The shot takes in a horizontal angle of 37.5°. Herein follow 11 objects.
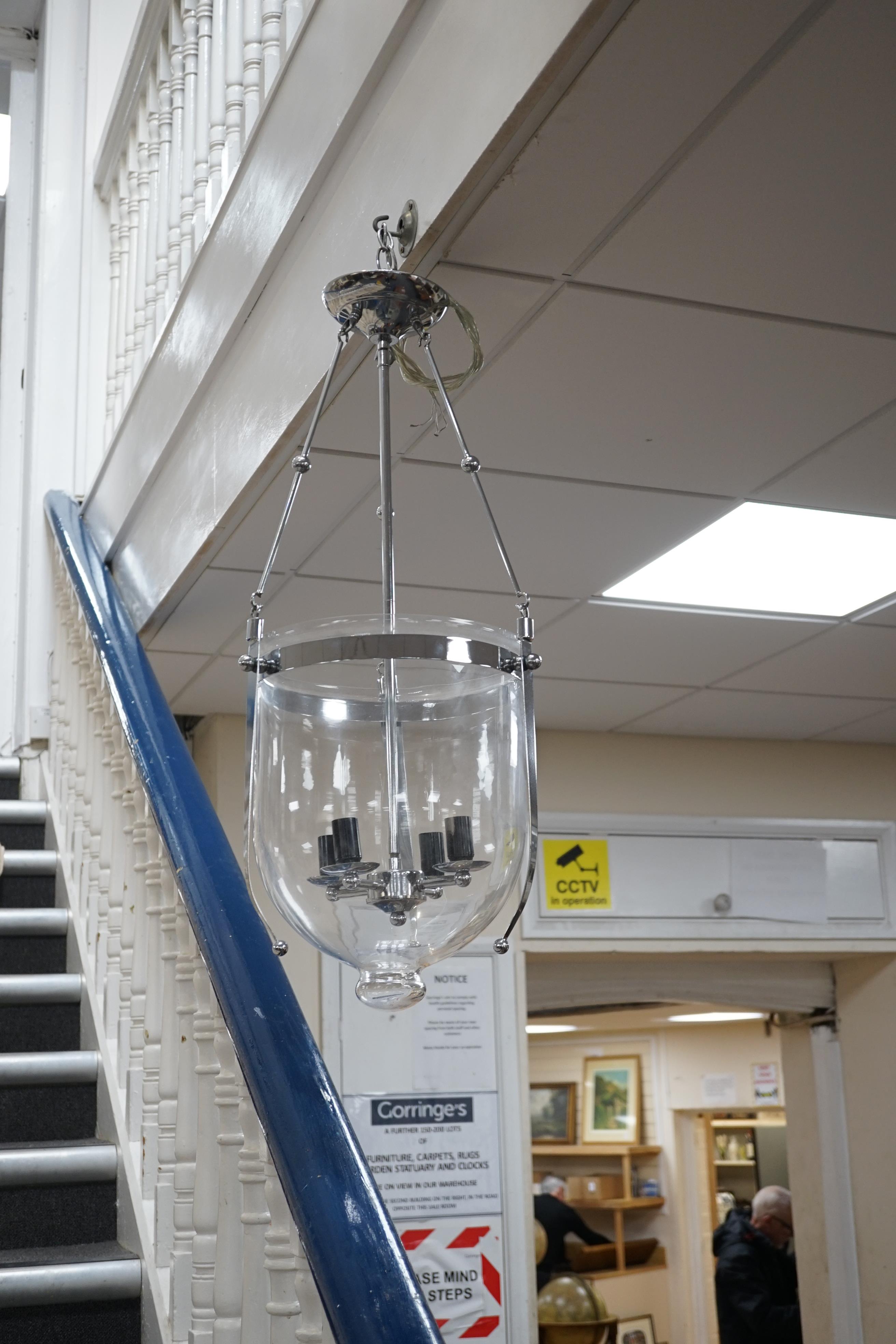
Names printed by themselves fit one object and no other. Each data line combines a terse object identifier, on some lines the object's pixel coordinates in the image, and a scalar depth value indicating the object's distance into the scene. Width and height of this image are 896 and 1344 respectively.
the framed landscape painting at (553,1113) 9.70
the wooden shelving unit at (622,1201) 8.72
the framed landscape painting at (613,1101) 9.15
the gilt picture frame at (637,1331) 8.41
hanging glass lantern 1.21
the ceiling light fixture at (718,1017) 8.04
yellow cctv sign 4.01
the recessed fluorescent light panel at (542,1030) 8.91
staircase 1.96
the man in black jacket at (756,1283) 6.35
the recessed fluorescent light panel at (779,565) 2.59
